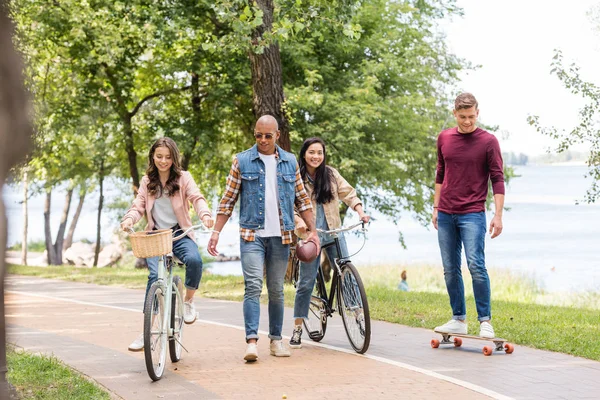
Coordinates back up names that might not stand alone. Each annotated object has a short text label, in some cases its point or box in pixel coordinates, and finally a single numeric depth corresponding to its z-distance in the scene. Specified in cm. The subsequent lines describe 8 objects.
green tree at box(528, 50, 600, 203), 1953
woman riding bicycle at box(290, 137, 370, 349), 851
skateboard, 796
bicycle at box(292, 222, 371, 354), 800
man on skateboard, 818
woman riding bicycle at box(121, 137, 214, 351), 765
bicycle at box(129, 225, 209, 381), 668
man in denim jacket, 773
